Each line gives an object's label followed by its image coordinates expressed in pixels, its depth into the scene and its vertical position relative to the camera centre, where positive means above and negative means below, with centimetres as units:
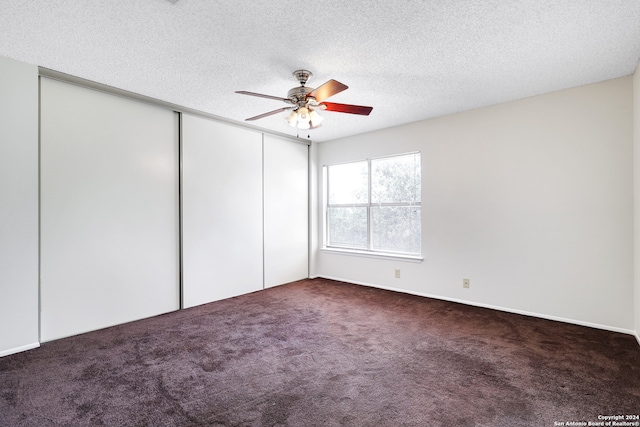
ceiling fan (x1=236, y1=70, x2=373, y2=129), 271 +102
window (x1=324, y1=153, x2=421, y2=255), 450 +21
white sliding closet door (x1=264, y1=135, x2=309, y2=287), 483 +12
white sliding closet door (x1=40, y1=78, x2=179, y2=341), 286 +10
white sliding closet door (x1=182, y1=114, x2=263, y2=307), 386 +11
